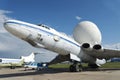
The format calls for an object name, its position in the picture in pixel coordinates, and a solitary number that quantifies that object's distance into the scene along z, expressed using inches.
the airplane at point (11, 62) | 826.5
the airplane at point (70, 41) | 295.1
